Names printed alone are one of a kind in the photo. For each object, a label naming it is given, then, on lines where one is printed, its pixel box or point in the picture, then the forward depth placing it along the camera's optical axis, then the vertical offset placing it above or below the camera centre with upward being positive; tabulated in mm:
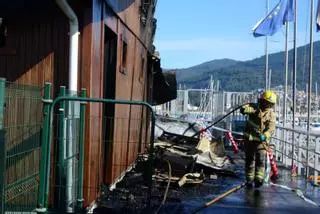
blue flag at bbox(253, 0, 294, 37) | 24494 +3901
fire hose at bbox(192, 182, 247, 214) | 9967 -1719
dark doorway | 10594 +317
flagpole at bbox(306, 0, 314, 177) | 18719 +1802
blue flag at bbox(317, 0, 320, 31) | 19428 +3157
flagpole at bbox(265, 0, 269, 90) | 28119 +1963
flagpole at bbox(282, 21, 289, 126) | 23470 +1568
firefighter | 12320 -377
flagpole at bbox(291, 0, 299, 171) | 19770 +941
